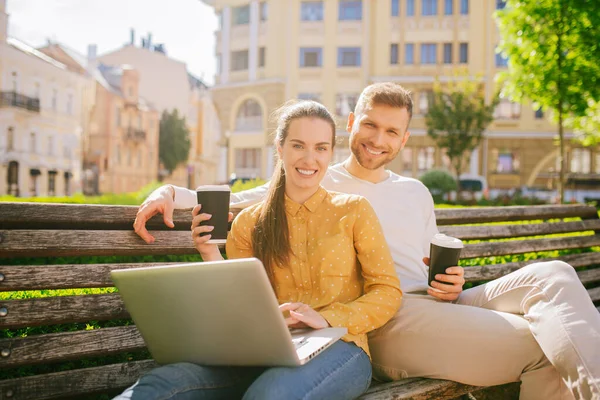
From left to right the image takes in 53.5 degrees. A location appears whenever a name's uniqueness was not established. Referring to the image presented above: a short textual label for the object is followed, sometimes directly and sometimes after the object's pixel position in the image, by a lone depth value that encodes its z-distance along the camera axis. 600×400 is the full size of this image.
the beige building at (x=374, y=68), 35.69
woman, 2.52
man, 2.55
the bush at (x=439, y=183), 23.86
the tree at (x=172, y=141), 57.91
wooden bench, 2.57
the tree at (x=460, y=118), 28.25
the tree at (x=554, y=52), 12.08
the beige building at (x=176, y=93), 57.56
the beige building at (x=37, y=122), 38.38
